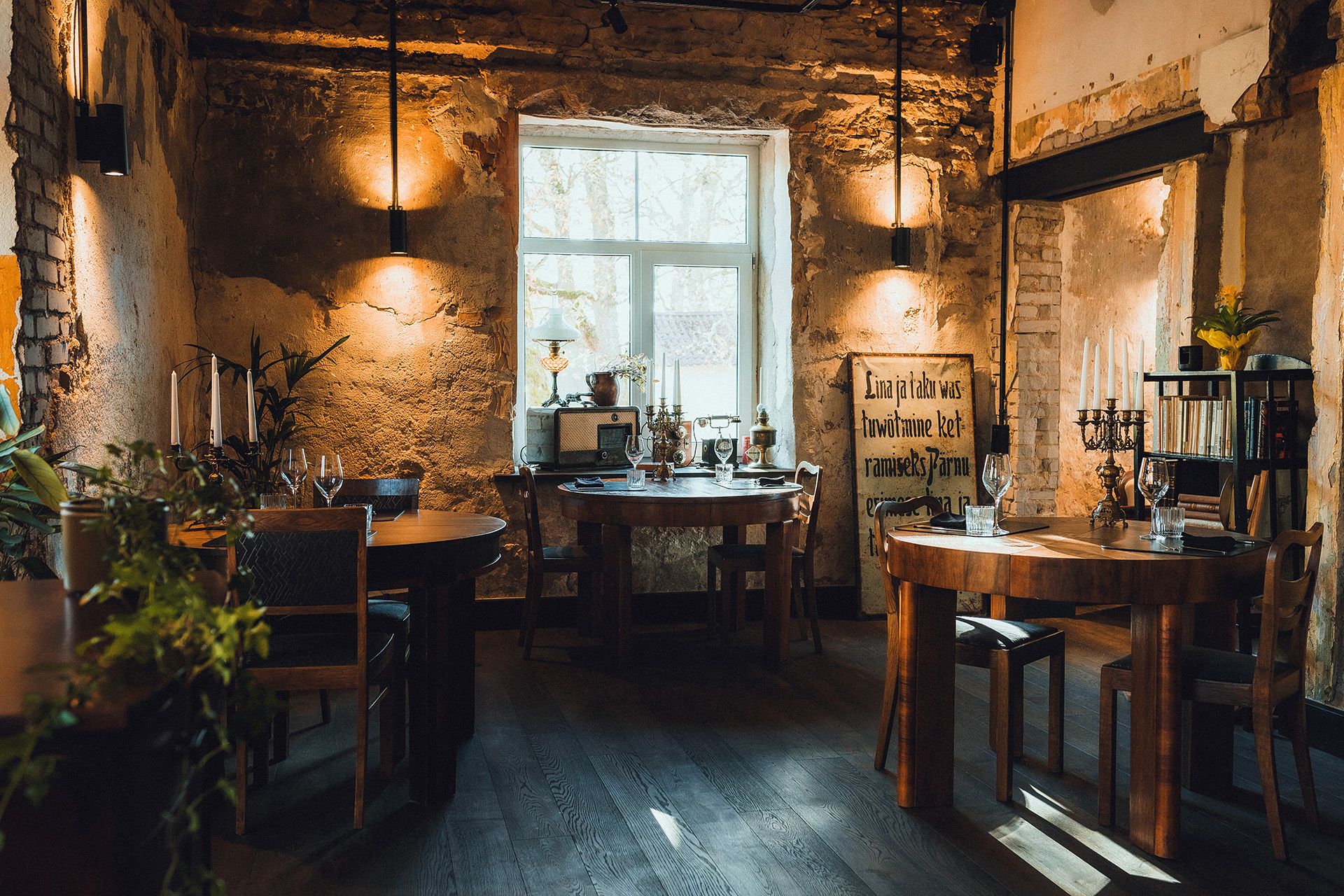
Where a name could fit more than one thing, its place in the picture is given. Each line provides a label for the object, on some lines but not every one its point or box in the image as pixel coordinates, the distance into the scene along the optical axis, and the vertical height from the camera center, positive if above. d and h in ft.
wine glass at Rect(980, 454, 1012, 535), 10.50 -0.84
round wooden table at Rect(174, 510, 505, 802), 9.71 -2.17
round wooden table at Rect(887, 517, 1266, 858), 8.78 -1.93
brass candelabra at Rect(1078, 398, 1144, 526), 10.70 -0.75
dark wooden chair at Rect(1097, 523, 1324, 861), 8.71 -2.49
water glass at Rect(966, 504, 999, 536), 10.22 -1.24
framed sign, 18.93 -0.76
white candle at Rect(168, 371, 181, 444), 9.08 -0.29
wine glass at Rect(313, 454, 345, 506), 11.01 -0.91
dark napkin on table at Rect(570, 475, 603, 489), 16.18 -1.41
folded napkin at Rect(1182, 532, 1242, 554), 9.27 -1.36
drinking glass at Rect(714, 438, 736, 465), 16.30 -0.86
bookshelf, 13.38 -0.44
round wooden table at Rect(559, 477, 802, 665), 14.55 -1.77
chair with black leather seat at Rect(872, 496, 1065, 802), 10.14 -2.73
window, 19.26 +2.61
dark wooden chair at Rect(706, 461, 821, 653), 15.87 -2.65
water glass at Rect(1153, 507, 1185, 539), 9.83 -1.23
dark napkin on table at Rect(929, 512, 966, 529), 10.55 -1.32
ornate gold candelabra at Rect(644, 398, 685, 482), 16.75 -0.68
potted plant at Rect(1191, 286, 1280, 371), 13.92 +0.87
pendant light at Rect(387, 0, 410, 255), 16.49 +2.87
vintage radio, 18.11 -0.73
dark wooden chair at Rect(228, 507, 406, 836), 9.02 -1.72
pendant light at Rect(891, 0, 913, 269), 18.65 +2.88
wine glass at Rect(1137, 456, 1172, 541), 10.23 -0.86
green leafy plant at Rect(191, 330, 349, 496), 15.33 -0.08
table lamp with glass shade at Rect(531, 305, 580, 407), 18.24 +1.03
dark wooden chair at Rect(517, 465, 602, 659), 15.65 -2.59
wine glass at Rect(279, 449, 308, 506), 10.52 -0.79
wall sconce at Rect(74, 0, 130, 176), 10.84 +2.75
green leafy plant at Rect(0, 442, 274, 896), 3.60 -0.94
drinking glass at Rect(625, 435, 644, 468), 15.89 -0.90
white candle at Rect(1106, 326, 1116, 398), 10.64 +0.20
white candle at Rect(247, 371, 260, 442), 9.95 -0.27
